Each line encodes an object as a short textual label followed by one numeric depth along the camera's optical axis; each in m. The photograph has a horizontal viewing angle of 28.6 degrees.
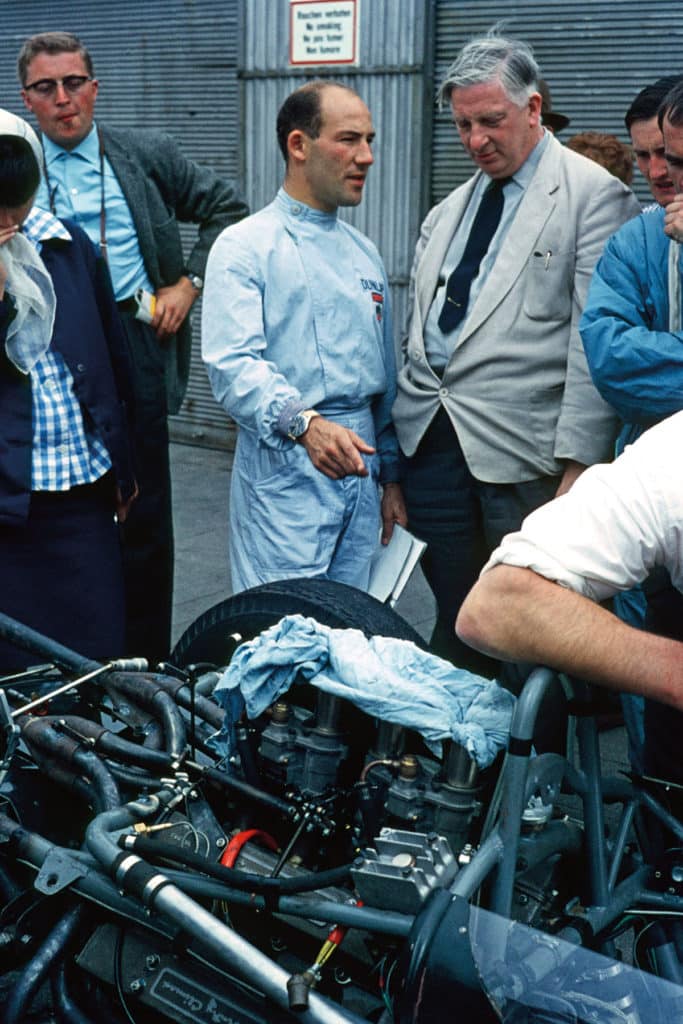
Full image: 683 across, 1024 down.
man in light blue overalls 3.86
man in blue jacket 3.33
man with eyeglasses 4.59
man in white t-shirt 2.11
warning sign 7.59
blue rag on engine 2.29
